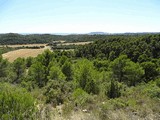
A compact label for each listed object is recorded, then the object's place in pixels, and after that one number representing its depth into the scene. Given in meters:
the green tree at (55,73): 13.29
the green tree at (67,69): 16.33
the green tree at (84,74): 10.77
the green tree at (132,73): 17.88
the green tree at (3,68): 20.42
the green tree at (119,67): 18.32
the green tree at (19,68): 20.58
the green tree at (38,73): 15.58
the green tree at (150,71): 20.08
